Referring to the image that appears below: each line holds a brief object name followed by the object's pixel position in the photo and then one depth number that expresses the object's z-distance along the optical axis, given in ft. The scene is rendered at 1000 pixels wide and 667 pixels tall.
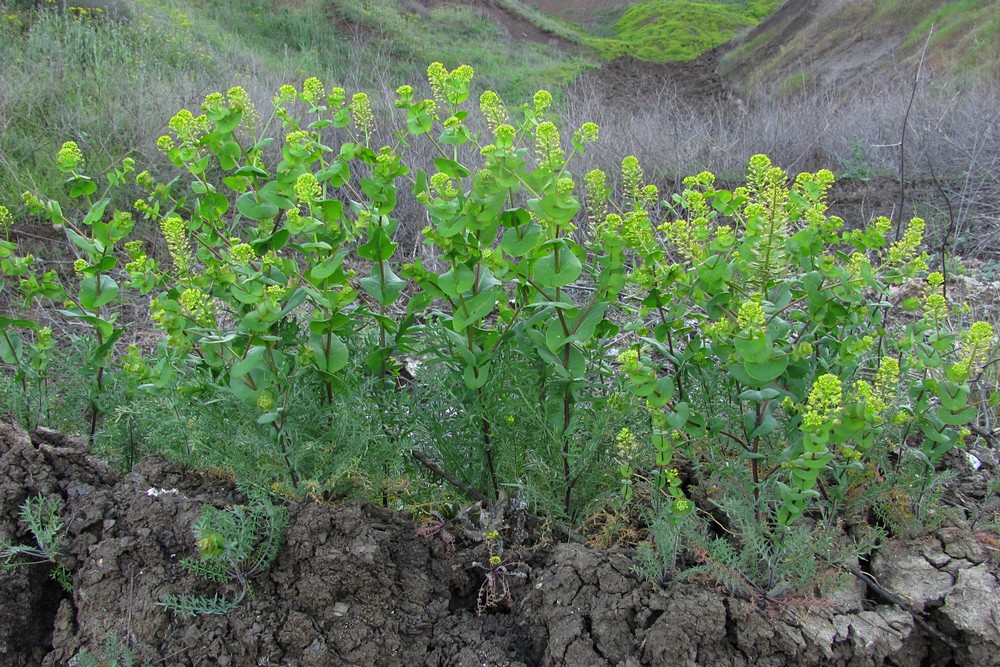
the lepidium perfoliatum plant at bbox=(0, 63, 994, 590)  1.80
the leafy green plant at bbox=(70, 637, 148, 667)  1.68
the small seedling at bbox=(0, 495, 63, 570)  1.89
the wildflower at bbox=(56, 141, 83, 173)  1.96
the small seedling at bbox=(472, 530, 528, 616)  1.86
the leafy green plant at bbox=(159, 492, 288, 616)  1.73
